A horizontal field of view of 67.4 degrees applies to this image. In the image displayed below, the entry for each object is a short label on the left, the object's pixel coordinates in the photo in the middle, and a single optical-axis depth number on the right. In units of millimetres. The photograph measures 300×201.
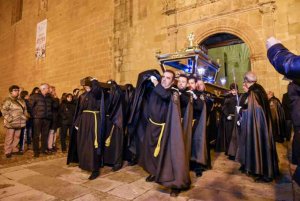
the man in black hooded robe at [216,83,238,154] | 4449
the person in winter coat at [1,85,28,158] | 4590
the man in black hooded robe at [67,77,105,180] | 3295
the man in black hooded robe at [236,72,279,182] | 3084
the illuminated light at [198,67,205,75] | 4538
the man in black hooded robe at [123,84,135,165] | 3801
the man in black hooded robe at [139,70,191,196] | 2498
